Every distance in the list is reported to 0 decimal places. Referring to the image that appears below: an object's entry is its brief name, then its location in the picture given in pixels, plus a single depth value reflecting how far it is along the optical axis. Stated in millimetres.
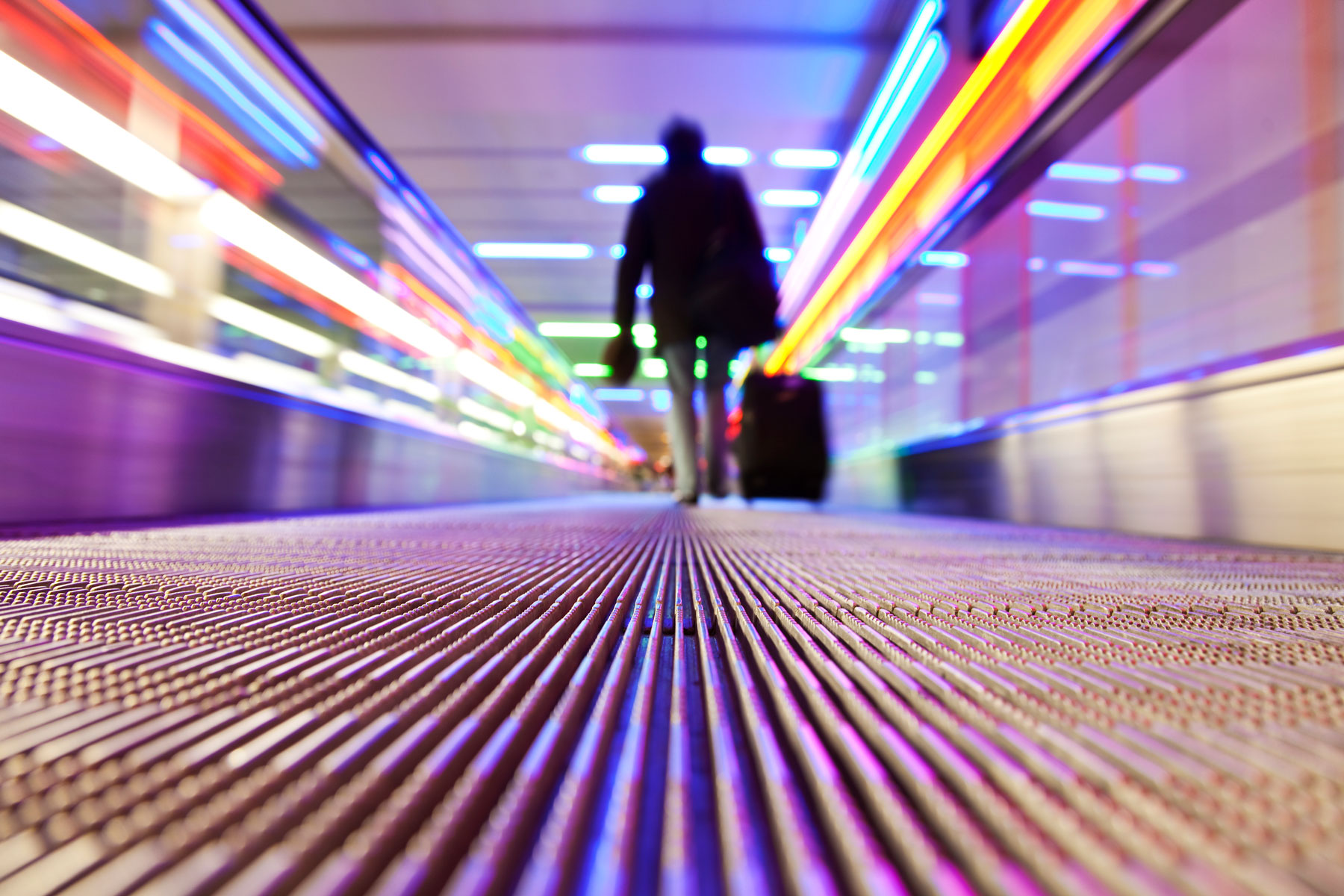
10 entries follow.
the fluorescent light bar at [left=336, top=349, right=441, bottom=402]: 4906
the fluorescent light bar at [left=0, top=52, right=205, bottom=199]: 2043
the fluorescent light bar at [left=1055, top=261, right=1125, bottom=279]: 3811
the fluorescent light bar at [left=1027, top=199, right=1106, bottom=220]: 3832
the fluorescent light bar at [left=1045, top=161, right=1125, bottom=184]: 3584
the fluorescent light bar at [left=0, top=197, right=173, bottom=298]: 2072
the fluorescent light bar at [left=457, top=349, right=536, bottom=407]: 6254
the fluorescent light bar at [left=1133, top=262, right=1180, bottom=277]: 3328
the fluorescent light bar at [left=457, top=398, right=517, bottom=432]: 6078
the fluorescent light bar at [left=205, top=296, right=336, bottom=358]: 3980
